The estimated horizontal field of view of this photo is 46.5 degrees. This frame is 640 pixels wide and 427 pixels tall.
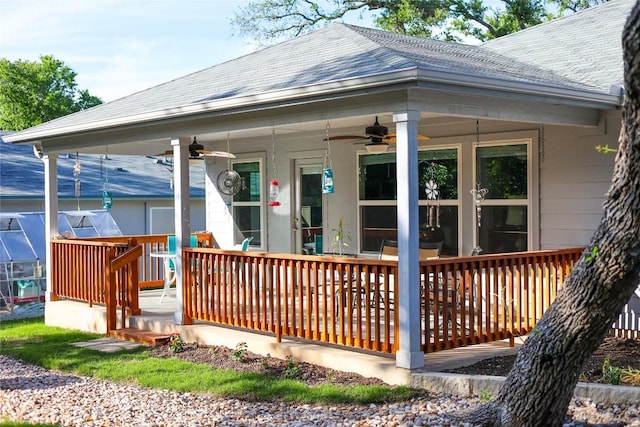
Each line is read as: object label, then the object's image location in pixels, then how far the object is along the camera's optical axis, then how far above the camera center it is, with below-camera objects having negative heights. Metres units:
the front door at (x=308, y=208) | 12.73 -0.07
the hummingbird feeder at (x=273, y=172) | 10.29 +0.58
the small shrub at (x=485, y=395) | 6.35 -1.67
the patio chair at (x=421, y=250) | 10.02 -0.66
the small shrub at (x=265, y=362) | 7.95 -1.71
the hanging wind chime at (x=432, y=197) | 10.57 +0.08
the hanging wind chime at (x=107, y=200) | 13.76 +0.12
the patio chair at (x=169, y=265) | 12.19 -1.00
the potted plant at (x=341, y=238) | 11.80 -0.55
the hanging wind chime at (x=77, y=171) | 12.84 +0.61
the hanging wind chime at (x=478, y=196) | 10.03 +0.08
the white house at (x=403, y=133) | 7.34 +0.97
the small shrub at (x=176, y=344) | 9.17 -1.72
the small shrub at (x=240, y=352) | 8.38 -1.68
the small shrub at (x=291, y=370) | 7.57 -1.70
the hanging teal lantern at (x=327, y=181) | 9.23 +0.28
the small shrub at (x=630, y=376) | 6.69 -1.61
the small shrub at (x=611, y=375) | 6.45 -1.53
